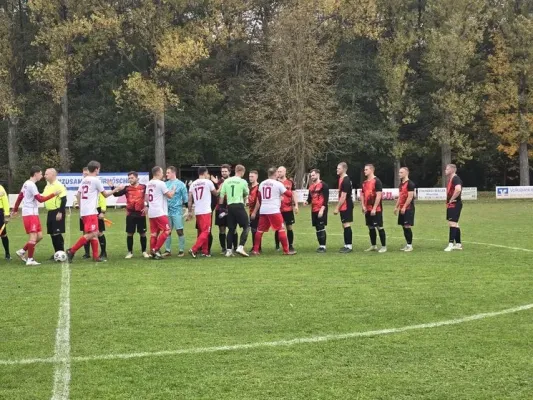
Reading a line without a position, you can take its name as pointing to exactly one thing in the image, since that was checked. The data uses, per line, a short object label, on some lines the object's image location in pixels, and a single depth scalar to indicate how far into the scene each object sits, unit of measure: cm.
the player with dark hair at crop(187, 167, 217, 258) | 1345
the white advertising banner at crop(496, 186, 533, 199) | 3991
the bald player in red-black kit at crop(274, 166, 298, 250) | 1441
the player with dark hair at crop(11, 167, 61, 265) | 1260
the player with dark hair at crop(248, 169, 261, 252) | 1432
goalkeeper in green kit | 1335
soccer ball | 1277
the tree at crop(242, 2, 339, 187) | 4038
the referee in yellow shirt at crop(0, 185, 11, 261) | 1366
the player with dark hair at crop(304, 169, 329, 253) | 1397
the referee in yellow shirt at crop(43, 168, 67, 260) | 1275
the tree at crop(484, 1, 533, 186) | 4338
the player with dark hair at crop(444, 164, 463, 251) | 1352
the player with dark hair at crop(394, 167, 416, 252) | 1372
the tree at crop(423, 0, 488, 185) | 4291
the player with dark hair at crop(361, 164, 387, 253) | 1369
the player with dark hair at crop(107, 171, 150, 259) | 1348
